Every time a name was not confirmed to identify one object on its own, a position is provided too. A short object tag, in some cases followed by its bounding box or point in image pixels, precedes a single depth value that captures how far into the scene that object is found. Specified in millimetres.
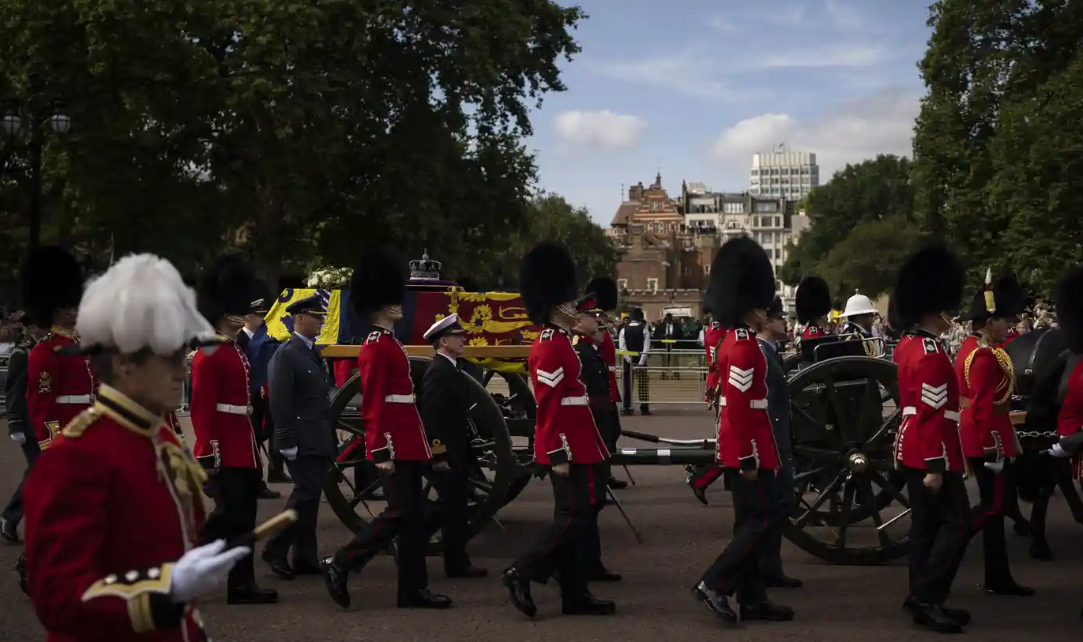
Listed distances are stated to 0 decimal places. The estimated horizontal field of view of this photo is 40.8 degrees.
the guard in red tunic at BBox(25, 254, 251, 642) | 3023
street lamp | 20625
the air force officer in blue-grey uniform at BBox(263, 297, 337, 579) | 8562
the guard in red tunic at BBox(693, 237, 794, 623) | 7176
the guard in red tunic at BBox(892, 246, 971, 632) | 7105
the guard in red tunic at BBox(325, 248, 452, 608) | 7625
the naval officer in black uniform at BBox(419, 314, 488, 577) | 8633
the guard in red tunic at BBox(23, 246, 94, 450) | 8273
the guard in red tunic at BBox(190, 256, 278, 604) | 7691
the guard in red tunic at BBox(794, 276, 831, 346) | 12016
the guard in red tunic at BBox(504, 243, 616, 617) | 7402
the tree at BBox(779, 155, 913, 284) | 83375
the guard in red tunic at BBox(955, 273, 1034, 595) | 7898
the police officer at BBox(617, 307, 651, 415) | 21312
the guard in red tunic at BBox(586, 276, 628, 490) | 11039
